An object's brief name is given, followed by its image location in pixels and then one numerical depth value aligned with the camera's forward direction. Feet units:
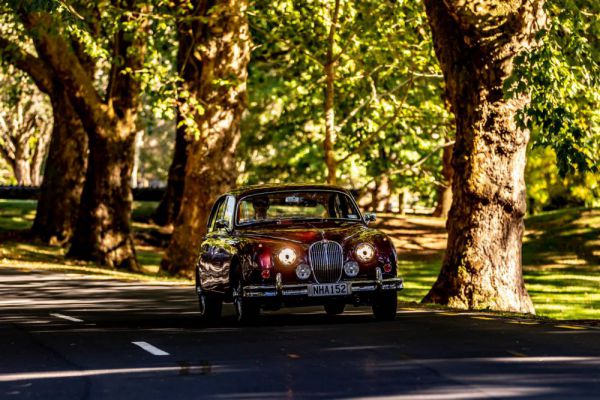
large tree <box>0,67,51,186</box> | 245.65
